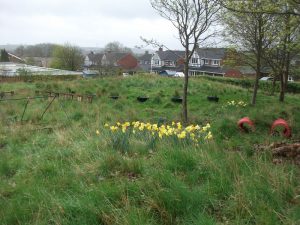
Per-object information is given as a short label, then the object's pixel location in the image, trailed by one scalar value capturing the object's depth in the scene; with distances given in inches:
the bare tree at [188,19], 476.4
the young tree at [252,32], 632.4
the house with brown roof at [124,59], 3344.5
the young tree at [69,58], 2652.8
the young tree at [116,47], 4254.7
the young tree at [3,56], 3150.6
